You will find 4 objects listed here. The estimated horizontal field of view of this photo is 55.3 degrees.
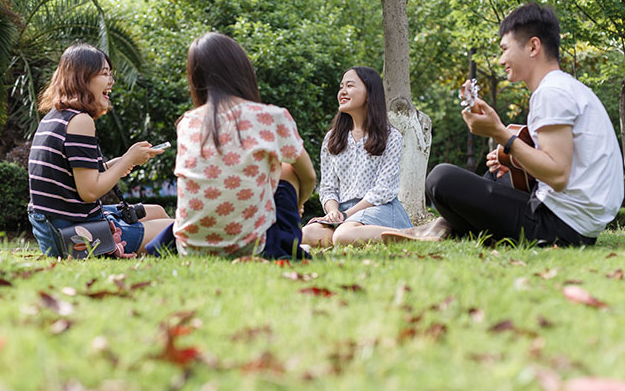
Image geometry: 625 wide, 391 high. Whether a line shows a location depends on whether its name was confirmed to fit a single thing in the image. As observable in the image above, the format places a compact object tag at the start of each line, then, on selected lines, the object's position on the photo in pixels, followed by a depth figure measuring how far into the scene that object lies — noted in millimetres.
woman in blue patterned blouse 5520
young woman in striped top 4094
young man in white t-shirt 3906
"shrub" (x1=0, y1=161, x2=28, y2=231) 10742
